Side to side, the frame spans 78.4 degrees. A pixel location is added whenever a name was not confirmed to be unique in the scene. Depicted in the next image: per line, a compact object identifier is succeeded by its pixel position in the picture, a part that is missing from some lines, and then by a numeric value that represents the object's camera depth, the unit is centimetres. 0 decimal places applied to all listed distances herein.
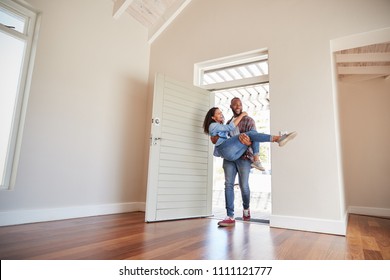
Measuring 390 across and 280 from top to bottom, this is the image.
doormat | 274
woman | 252
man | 271
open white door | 283
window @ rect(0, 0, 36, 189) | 238
